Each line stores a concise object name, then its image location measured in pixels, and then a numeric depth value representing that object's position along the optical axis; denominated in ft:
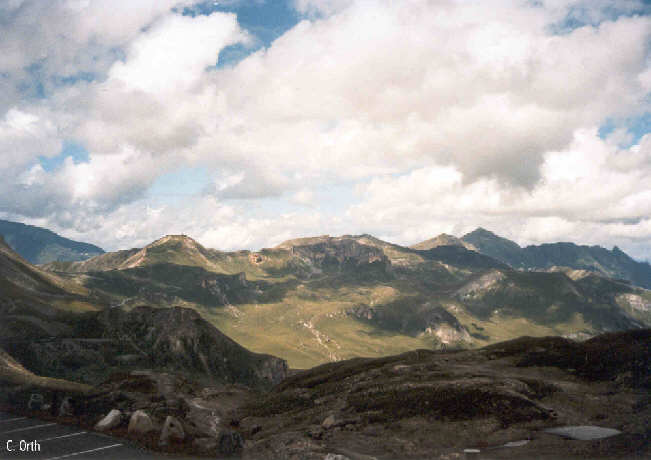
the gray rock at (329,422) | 180.86
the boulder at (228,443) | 154.51
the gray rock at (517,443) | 141.01
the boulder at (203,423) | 175.71
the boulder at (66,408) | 189.67
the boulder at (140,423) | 169.17
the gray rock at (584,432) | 140.87
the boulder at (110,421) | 172.04
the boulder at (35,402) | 196.09
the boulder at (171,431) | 161.02
